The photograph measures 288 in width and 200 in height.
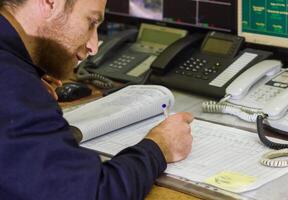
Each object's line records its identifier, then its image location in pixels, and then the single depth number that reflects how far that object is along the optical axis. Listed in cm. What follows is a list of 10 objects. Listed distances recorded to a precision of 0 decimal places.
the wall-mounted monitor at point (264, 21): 213
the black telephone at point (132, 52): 225
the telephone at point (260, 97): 186
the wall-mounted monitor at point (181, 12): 225
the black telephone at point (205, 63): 207
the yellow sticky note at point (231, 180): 160
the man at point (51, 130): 143
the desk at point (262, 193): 157
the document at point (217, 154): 163
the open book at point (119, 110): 185
